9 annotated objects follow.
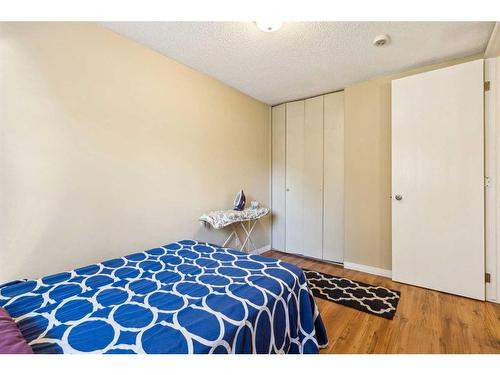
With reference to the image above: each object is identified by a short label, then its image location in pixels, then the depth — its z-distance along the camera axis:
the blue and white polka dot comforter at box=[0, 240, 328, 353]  0.87
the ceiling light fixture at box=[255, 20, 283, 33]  1.70
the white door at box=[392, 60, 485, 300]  2.09
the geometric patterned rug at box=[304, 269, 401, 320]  1.97
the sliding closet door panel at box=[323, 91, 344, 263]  3.07
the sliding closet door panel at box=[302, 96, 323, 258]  3.25
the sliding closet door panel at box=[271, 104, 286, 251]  3.63
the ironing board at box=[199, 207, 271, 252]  2.52
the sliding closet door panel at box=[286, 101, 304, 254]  3.43
